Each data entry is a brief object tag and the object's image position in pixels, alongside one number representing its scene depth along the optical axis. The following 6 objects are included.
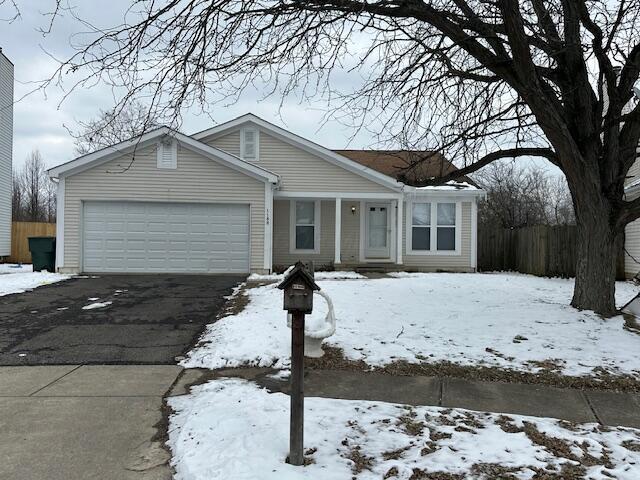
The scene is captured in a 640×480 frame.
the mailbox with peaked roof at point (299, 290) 3.37
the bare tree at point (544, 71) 6.60
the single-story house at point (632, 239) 15.11
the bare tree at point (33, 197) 50.25
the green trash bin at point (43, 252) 15.27
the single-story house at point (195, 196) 14.74
